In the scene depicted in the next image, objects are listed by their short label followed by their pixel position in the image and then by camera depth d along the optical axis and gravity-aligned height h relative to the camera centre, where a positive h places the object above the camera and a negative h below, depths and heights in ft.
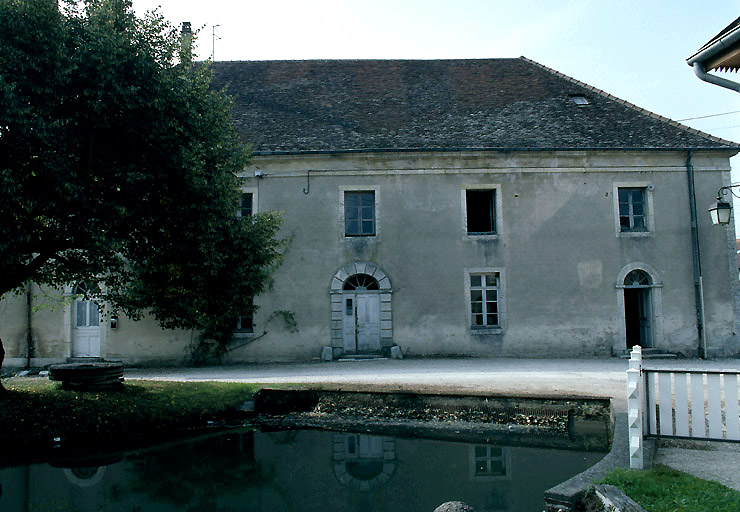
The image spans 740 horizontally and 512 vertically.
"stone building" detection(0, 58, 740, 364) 53.21 +3.57
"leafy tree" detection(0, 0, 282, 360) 27.04 +7.51
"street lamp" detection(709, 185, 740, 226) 40.72 +5.02
